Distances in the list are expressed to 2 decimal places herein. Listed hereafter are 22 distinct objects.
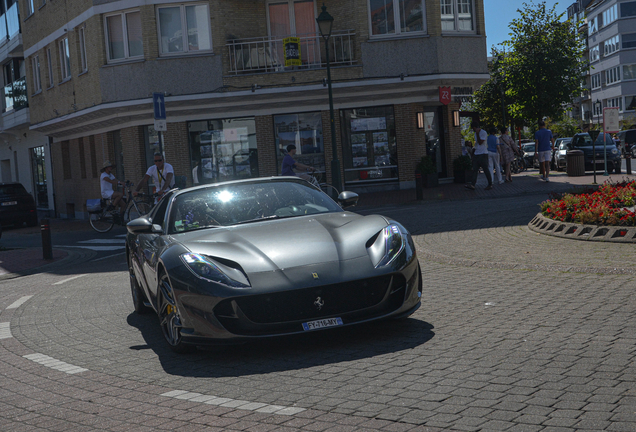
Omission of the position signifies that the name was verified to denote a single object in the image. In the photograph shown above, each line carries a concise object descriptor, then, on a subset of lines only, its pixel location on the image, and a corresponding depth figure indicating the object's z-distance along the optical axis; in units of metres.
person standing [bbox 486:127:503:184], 22.77
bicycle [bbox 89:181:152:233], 20.41
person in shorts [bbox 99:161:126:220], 20.50
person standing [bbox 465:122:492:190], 21.55
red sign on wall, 25.33
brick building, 25.08
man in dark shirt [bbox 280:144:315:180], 18.59
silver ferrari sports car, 5.21
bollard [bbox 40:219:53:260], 15.07
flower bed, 9.80
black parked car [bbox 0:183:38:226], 25.84
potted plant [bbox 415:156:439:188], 25.34
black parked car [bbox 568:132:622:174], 27.28
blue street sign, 16.33
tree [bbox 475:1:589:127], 37.06
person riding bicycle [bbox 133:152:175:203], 16.77
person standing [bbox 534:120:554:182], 23.19
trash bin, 25.72
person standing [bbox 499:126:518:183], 24.98
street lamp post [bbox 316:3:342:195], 20.94
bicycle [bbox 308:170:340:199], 17.55
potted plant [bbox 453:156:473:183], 26.69
